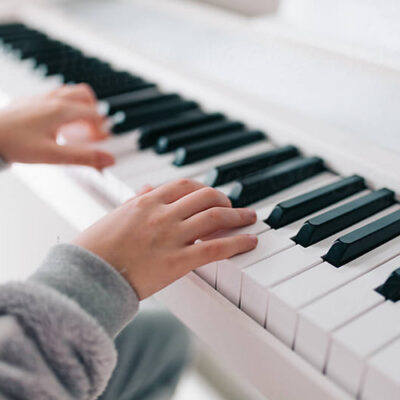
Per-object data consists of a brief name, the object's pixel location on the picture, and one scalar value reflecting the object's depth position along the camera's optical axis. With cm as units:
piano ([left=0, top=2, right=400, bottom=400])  57
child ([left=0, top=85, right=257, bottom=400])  54
